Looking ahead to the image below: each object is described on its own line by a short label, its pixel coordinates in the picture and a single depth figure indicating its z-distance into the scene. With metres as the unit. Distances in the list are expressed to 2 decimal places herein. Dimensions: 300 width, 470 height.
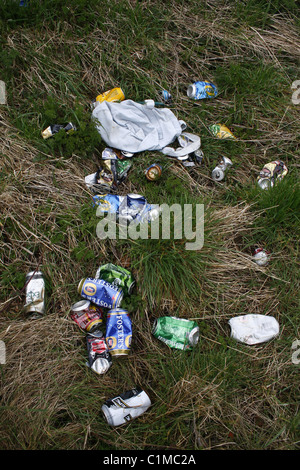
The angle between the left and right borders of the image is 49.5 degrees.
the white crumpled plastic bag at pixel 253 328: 2.06
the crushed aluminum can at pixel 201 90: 2.82
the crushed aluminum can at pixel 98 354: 1.92
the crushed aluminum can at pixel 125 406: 1.79
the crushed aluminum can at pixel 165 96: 2.79
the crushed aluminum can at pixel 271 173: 2.54
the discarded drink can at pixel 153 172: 2.44
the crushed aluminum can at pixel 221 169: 2.57
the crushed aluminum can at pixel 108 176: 2.38
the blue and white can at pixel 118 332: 1.93
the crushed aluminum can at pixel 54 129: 2.37
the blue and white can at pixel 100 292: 1.99
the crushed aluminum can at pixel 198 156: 2.64
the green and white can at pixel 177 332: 1.99
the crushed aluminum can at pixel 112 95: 2.67
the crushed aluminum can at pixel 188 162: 2.62
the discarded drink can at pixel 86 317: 2.00
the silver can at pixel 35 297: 1.97
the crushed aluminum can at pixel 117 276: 2.05
